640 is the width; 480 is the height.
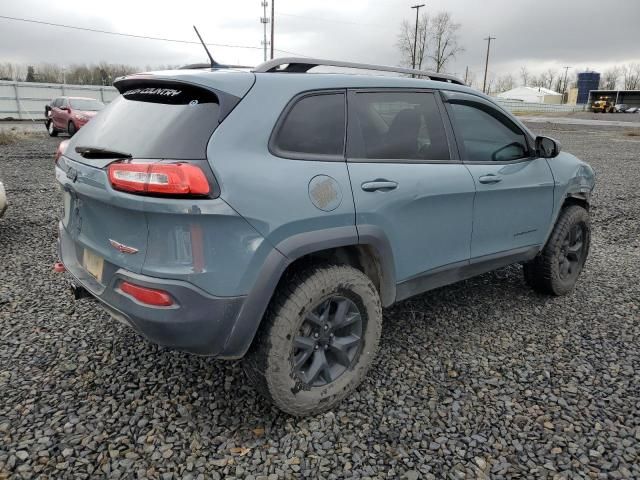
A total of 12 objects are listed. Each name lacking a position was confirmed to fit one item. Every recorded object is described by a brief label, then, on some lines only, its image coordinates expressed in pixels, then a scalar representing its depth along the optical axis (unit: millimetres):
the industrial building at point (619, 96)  80344
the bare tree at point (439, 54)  63250
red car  16969
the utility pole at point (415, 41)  52406
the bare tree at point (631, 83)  106362
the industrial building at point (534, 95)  94125
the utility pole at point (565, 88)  110312
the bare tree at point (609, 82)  103238
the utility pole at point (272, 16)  39000
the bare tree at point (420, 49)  58700
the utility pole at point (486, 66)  71362
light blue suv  2043
